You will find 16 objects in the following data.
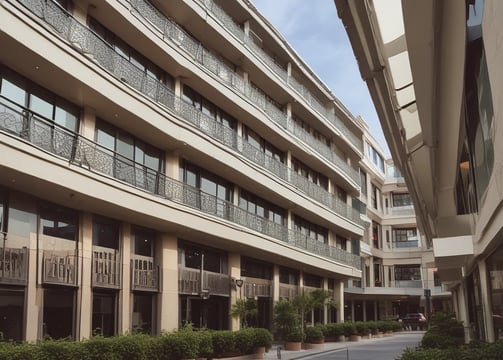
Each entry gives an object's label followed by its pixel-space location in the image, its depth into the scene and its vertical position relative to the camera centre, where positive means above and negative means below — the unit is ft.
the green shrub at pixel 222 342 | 73.41 -4.93
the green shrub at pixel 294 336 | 101.76 -6.05
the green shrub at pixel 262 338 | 81.69 -5.12
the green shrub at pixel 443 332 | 49.90 -3.45
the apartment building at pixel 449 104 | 26.76 +11.68
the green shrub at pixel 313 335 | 108.78 -6.38
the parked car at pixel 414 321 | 211.00 -8.39
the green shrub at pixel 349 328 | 130.52 -6.46
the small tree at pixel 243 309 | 92.99 -1.54
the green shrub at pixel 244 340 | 77.82 -5.14
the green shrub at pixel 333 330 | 121.51 -6.32
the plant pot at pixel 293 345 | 101.35 -7.51
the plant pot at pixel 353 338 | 133.90 -8.57
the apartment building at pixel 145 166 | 57.82 +16.36
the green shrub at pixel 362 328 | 139.82 -7.03
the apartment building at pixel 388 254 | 202.59 +14.61
